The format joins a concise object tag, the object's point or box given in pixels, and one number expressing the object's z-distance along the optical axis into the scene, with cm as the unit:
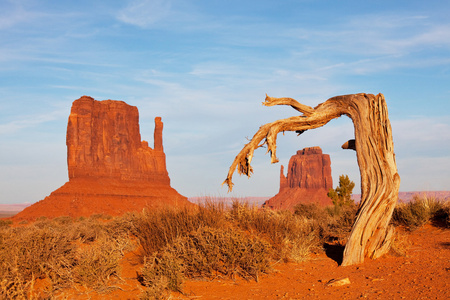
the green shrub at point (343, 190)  3344
